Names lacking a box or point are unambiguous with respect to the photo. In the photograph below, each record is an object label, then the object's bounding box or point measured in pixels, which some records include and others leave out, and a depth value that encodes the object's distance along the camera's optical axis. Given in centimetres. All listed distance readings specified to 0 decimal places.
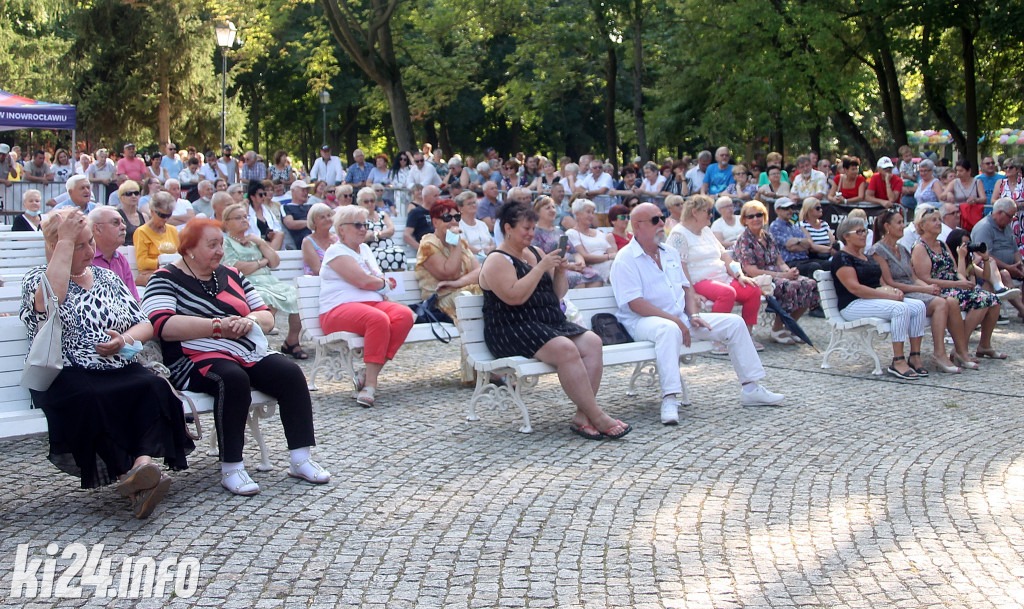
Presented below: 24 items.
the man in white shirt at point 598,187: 1662
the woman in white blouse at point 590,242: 1090
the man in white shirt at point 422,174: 1845
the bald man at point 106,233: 562
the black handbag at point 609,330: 766
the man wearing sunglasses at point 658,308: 746
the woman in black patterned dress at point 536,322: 649
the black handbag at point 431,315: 855
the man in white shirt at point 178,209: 1163
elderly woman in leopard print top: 475
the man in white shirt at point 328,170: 1902
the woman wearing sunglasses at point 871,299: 882
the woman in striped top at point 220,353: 528
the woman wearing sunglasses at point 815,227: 1193
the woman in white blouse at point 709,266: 964
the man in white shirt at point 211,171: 2055
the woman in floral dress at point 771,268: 1052
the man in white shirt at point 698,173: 1702
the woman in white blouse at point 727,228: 1168
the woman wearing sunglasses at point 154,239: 914
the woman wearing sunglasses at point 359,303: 759
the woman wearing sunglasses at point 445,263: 859
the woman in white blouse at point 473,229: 1069
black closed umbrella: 1003
